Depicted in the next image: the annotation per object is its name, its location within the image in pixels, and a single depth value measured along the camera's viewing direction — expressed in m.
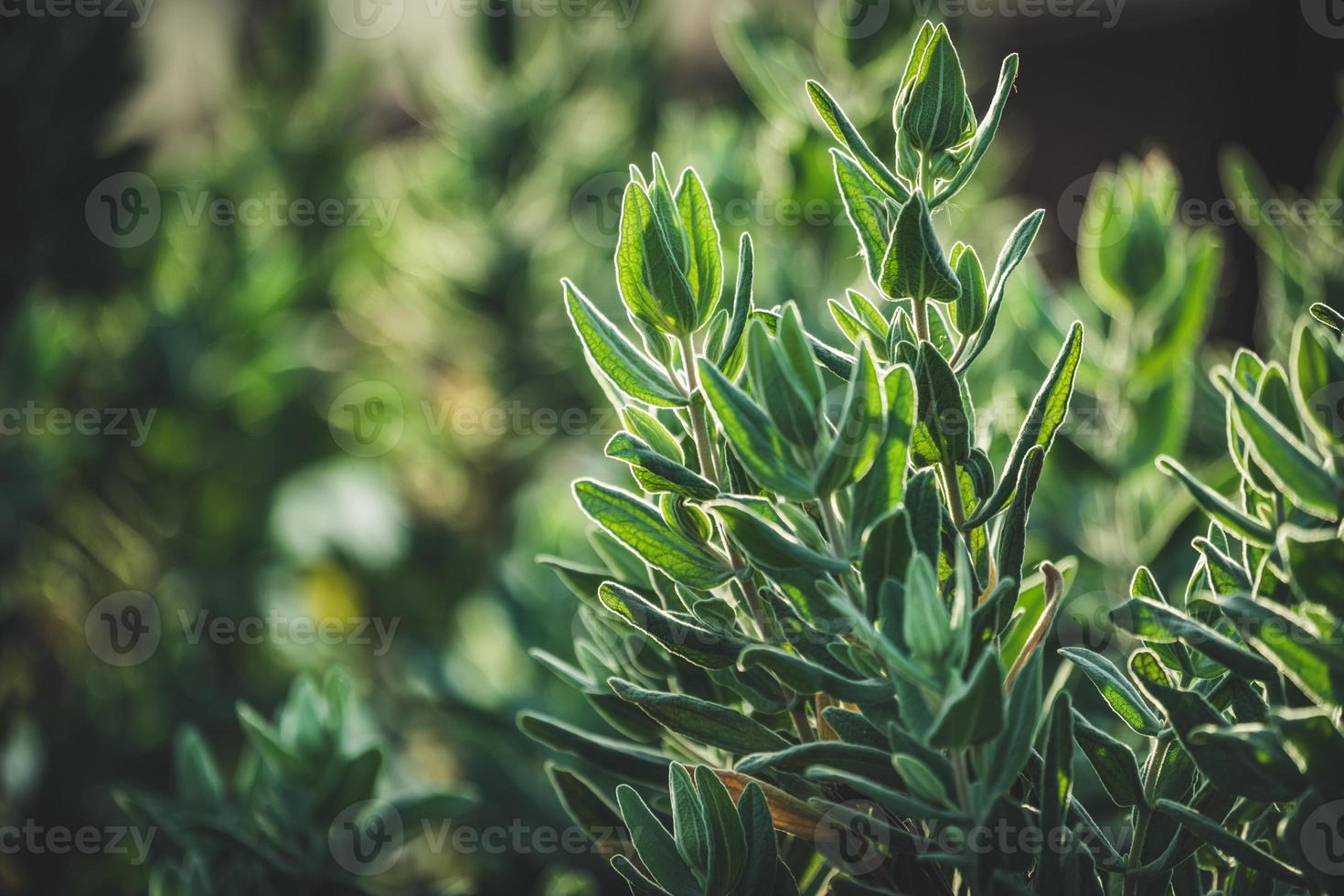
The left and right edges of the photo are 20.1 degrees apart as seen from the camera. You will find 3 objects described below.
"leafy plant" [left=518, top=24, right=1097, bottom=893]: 0.76
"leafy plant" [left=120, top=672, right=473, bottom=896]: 0.88
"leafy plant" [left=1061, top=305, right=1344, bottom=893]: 0.75
